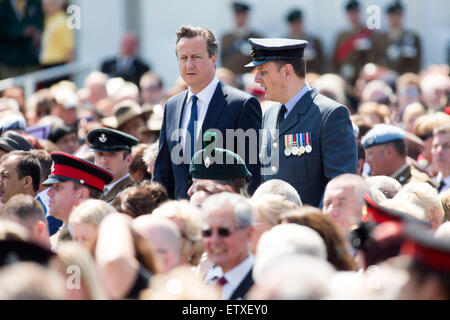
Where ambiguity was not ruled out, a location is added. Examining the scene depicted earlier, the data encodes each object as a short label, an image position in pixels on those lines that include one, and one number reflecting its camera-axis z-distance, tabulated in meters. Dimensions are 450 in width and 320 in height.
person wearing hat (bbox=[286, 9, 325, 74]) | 26.72
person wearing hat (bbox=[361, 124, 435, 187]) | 14.03
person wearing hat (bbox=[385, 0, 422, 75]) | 25.80
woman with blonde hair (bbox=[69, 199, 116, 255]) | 9.11
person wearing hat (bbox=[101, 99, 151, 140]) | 16.66
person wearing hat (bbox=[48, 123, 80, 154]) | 16.80
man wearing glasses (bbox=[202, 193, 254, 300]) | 8.10
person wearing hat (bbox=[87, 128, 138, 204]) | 13.46
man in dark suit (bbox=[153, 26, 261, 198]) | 11.42
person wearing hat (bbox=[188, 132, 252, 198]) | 10.48
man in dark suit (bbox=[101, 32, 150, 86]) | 26.22
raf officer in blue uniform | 10.73
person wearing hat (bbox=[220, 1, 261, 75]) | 25.75
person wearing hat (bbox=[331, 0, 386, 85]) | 25.72
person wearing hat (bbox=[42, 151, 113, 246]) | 11.86
